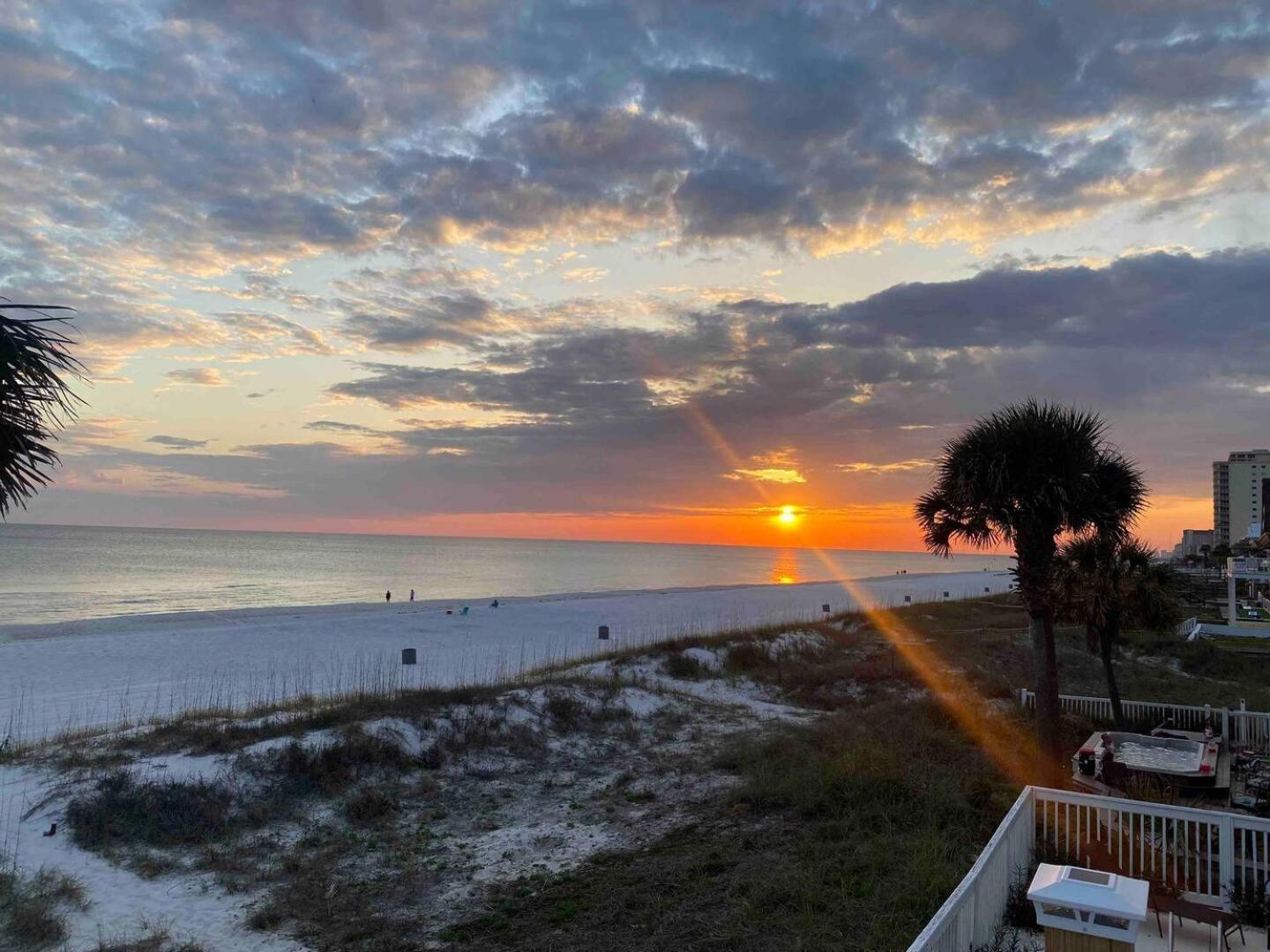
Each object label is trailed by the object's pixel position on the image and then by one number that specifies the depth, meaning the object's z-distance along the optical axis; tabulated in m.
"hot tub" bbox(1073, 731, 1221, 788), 10.91
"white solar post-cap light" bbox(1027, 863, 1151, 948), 4.63
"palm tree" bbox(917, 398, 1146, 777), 11.50
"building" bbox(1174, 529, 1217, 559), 156.38
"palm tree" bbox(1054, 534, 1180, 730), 15.79
